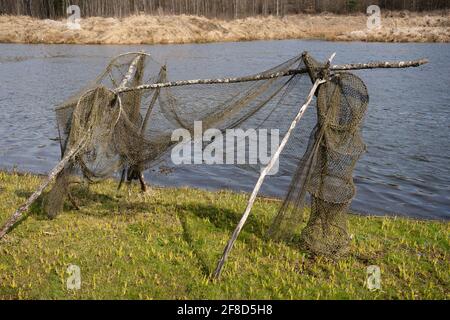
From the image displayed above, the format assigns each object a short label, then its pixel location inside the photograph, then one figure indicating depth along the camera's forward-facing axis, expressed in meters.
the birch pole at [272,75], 7.12
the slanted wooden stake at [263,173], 7.05
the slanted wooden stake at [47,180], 7.71
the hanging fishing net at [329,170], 7.57
